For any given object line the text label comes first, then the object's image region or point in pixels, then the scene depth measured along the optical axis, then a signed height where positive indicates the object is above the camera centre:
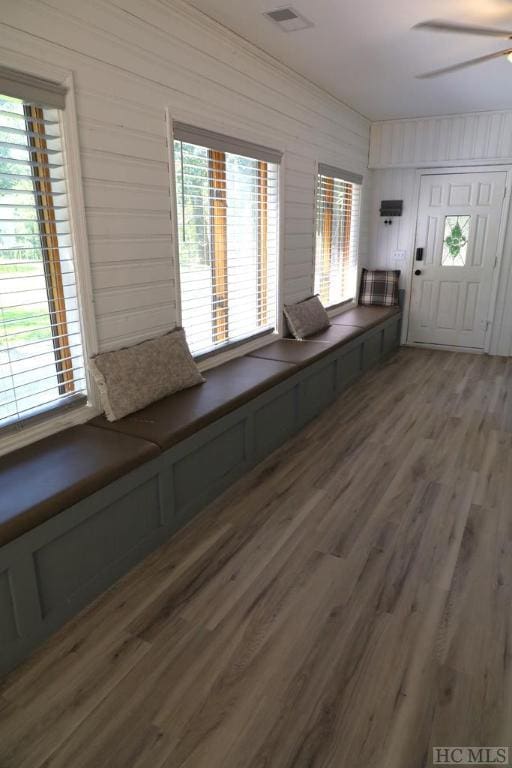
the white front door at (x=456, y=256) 5.50 -0.16
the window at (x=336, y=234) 4.83 +0.09
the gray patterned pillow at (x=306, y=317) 4.27 -0.66
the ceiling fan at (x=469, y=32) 2.52 +1.09
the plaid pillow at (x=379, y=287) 6.02 -0.54
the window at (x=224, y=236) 2.96 +0.04
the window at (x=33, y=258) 1.94 -0.06
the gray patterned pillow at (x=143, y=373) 2.37 -0.66
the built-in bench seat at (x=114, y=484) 1.67 -0.99
